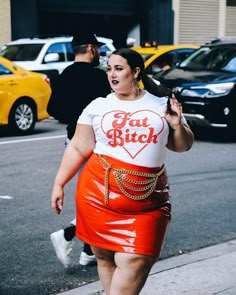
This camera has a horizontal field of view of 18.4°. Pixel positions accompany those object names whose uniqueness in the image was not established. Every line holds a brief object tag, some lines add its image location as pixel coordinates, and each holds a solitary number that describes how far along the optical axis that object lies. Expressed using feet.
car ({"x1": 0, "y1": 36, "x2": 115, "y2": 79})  53.62
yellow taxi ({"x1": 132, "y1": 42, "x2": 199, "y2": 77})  51.39
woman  12.40
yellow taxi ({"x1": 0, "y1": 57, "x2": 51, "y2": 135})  42.95
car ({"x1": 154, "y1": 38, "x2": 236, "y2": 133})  41.39
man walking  17.30
